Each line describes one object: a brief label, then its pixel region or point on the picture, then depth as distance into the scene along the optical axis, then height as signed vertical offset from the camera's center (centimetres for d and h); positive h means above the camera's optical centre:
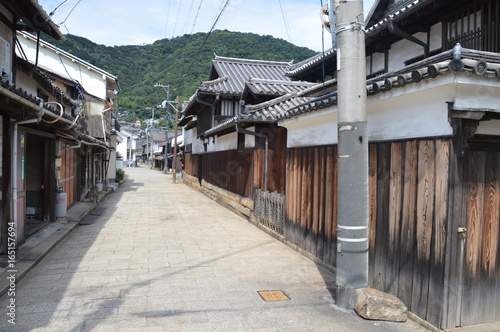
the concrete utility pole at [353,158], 536 +13
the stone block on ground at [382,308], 504 -207
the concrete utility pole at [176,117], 4004 +542
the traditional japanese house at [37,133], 756 +87
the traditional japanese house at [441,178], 450 -15
